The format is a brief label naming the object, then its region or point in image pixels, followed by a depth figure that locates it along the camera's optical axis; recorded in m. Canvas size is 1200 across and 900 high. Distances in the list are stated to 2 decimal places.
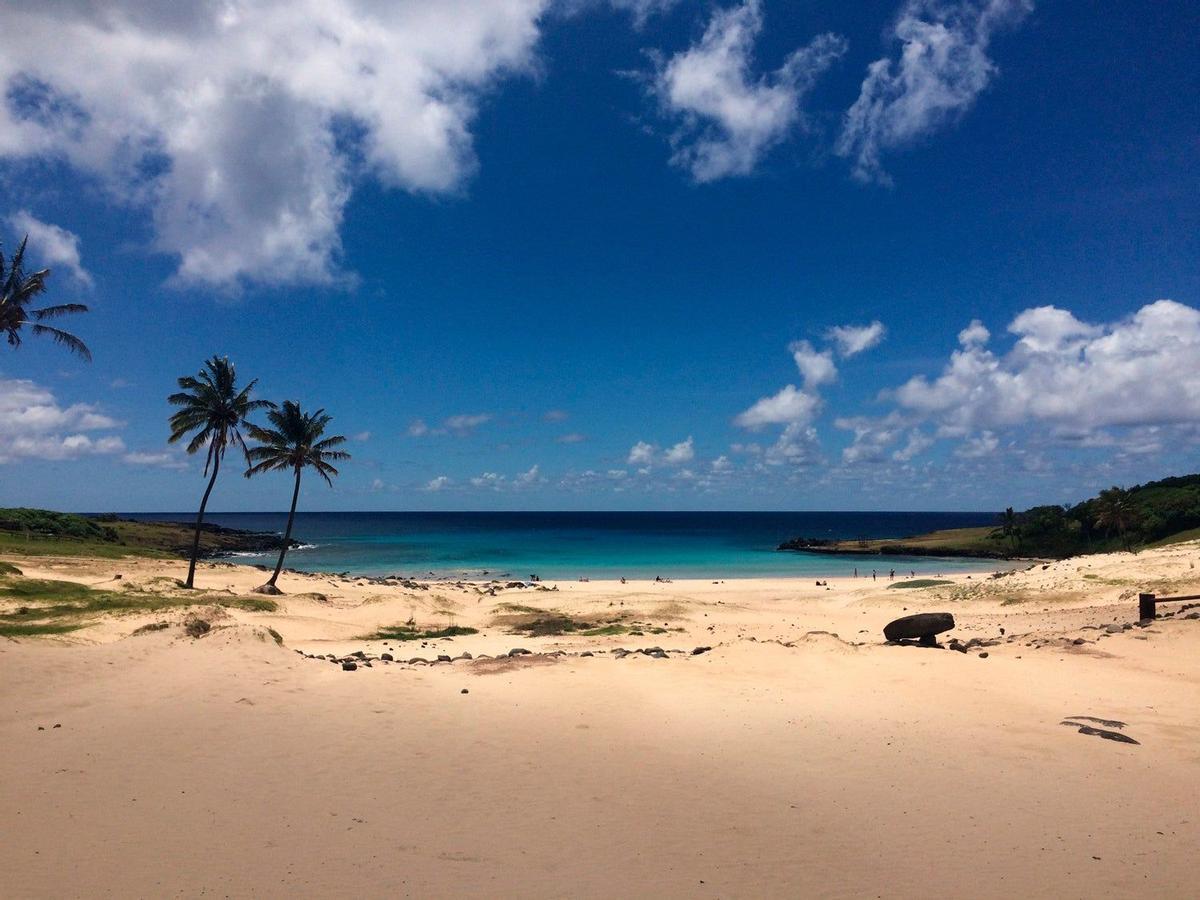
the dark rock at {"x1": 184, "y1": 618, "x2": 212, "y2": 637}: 15.85
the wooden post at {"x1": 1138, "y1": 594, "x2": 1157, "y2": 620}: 19.02
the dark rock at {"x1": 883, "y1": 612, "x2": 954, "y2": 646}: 19.27
